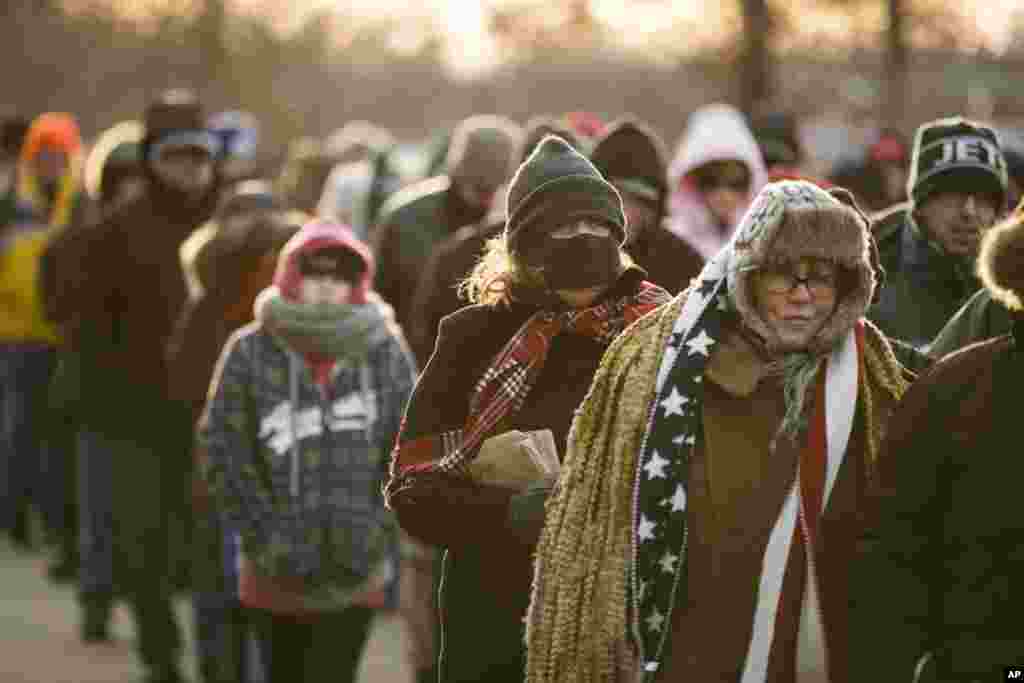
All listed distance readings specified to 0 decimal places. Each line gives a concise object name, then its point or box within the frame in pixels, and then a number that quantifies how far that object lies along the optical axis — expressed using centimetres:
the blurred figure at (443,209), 1161
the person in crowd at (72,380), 1241
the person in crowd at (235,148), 1666
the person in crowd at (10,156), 1569
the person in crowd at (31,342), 1559
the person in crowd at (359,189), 1592
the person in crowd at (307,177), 1780
